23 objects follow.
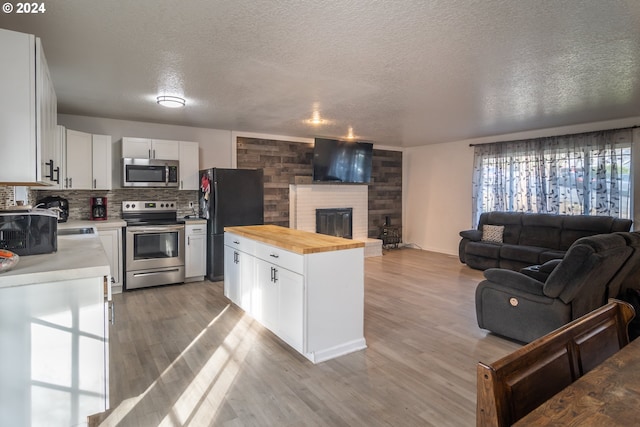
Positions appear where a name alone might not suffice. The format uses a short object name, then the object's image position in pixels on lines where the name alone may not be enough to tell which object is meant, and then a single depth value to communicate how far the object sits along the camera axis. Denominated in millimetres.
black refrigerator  5223
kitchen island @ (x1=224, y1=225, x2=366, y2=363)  2826
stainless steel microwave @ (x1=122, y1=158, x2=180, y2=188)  5008
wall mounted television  6980
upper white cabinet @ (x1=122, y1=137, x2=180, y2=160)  5043
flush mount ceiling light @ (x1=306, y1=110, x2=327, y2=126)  4945
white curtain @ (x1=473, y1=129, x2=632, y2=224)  5238
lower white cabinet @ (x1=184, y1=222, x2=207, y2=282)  5223
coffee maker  4945
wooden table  832
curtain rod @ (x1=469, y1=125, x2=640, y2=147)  5023
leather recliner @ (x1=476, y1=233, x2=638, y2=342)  2840
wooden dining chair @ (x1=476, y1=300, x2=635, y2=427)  868
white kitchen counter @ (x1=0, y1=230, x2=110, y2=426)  1820
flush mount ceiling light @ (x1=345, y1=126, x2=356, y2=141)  6270
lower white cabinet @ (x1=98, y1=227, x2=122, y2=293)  4652
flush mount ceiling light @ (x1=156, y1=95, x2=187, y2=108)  3967
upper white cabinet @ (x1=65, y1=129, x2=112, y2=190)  4617
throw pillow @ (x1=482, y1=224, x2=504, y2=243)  6232
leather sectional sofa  5242
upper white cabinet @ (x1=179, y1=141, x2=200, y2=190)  5461
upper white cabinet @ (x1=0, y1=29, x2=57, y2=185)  1901
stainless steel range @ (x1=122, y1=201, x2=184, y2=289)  4844
